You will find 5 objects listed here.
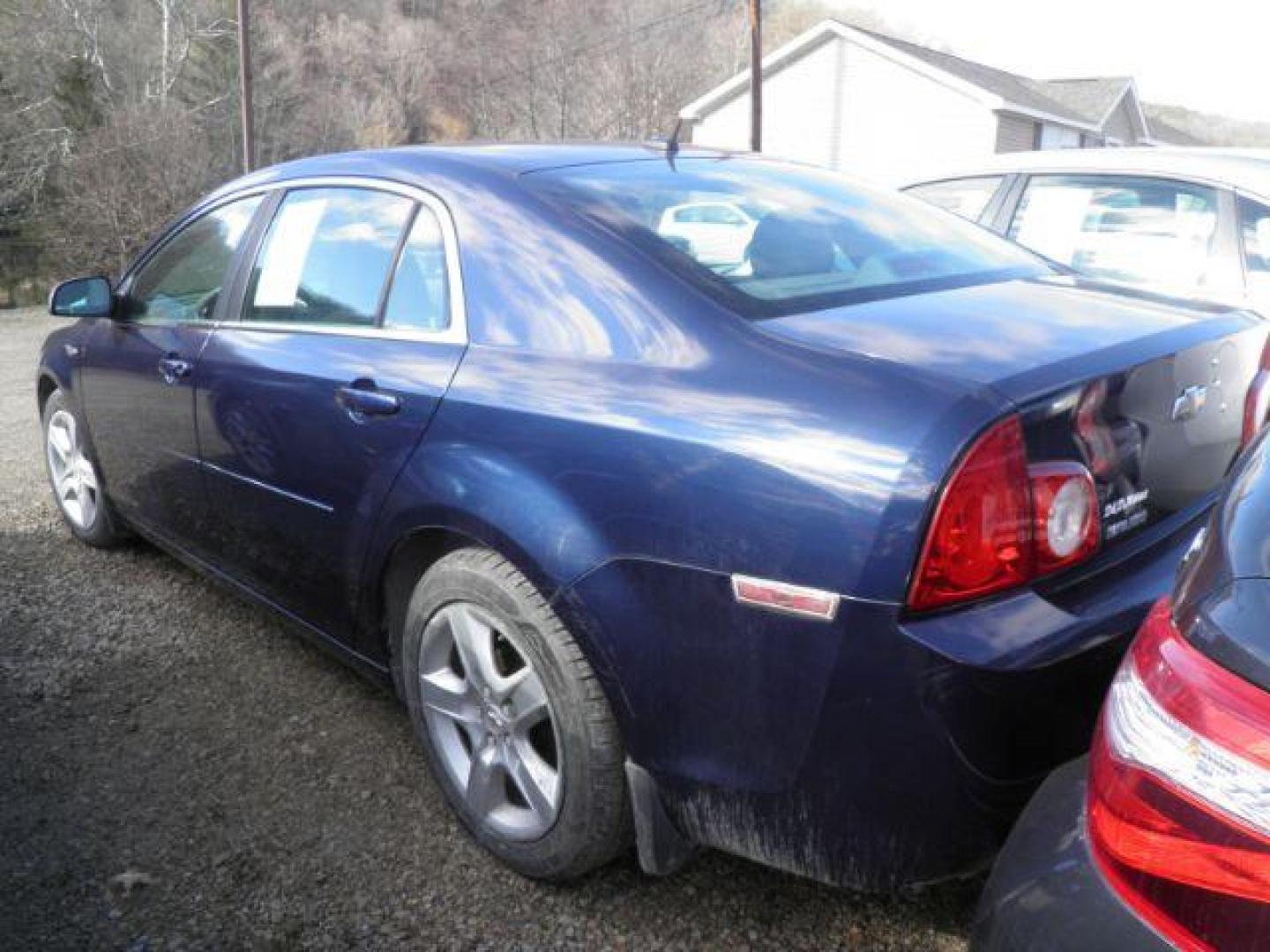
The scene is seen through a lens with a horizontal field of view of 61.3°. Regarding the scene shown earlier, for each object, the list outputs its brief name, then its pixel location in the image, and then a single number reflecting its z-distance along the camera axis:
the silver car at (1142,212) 4.14
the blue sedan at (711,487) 1.70
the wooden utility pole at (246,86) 18.72
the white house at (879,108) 28.56
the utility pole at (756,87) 21.28
